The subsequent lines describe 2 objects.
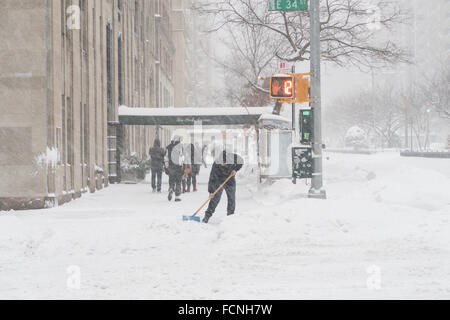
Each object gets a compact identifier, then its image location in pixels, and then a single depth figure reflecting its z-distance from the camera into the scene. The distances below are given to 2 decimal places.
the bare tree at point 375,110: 68.06
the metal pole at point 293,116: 19.68
